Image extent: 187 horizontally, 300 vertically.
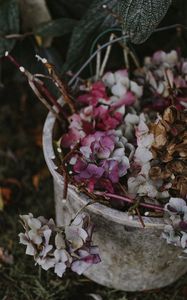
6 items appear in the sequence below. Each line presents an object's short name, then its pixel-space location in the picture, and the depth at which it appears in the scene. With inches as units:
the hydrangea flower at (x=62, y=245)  32.4
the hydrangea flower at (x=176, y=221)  32.3
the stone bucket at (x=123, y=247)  34.2
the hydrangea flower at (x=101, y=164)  33.6
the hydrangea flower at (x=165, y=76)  37.7
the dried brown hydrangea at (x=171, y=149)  33.0
